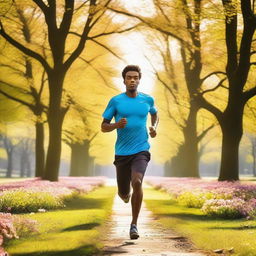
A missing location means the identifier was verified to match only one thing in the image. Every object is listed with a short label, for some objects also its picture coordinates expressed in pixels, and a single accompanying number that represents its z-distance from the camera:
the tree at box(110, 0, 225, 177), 18.17
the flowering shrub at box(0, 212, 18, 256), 6.42
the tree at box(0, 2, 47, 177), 25.52
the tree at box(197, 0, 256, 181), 17.17
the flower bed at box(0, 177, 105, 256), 6.85
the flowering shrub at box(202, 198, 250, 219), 10.72
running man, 6.90
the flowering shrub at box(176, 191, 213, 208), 13.73
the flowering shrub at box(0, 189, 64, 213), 11.51
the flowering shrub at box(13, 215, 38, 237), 7.51
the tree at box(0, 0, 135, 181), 19.46
